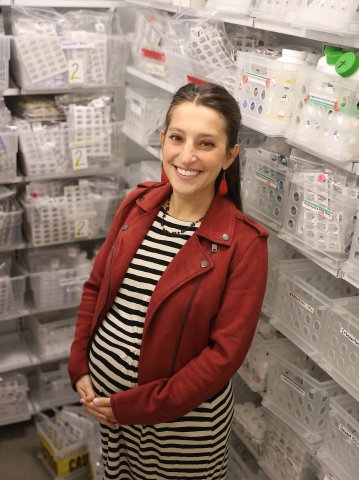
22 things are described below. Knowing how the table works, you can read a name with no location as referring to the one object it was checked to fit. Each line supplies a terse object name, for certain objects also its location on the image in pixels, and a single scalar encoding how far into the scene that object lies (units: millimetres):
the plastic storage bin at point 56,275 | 2863
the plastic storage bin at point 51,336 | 3006
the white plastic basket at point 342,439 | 1695
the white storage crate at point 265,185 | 1827
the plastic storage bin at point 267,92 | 1683
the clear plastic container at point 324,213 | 1555
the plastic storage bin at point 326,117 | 1457
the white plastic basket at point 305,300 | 1770
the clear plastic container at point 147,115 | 2627
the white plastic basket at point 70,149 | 2639
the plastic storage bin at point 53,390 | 3066
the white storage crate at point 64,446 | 2695
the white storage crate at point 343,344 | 1602
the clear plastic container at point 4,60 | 2434
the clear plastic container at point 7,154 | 2539
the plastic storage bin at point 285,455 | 1967
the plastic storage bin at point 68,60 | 2502
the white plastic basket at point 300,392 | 1847
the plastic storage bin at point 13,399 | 2932
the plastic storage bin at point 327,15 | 1390
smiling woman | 1594
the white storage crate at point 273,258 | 1973
